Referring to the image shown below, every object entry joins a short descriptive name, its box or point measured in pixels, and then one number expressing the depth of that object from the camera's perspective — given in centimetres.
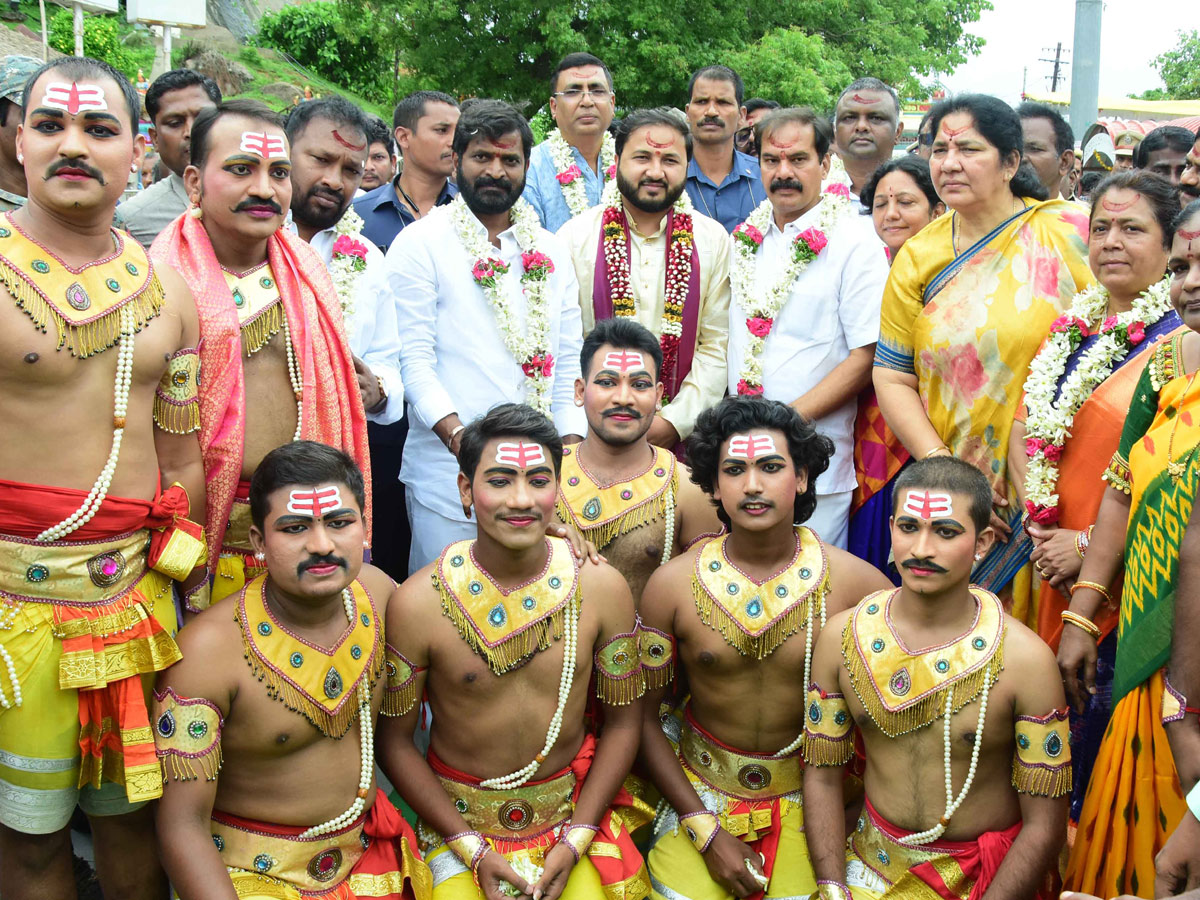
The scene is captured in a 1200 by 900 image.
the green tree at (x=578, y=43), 1780
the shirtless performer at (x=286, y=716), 319
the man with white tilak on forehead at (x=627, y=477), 418
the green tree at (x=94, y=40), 2298
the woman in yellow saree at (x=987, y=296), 430
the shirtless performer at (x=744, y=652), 379
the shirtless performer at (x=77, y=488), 301
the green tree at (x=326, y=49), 2994
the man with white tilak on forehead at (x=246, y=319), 350
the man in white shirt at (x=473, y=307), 480
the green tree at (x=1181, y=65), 3594
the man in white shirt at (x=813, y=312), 491
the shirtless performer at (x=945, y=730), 335
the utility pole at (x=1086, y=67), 897
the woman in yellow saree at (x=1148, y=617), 319
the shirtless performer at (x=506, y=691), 359
